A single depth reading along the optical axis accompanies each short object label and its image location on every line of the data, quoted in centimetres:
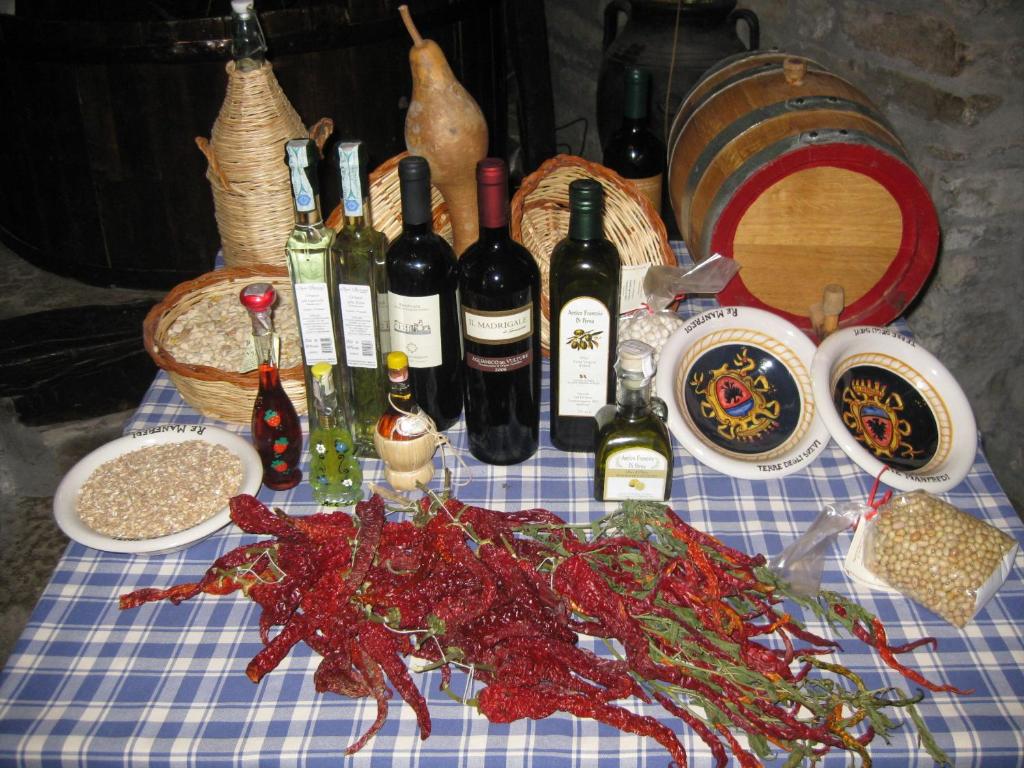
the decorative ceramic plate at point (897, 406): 119
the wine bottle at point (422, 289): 111
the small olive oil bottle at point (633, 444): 108
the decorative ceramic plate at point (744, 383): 128
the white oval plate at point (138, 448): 106
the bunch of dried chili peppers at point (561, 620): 89
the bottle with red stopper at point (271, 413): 109
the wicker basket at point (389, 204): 144
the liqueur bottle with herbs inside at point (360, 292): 113
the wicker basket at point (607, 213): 143
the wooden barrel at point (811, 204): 143
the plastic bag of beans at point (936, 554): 102
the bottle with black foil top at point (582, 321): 112
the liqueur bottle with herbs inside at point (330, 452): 114
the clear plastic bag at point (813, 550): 105
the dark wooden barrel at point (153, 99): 237
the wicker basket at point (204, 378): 127
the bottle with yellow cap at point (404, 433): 115
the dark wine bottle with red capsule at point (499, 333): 110
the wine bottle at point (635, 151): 177
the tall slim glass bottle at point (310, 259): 112
